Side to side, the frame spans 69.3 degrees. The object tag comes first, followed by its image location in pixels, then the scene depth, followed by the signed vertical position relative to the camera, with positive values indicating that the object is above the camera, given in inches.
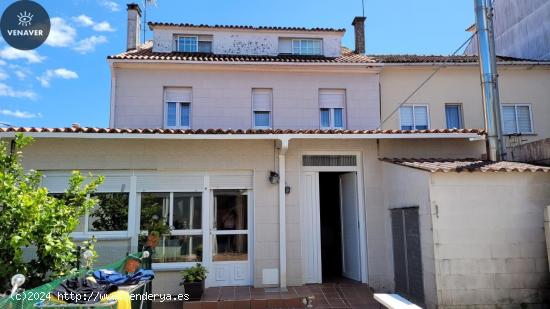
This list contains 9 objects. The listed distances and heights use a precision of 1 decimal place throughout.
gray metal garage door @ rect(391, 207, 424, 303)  302.4 -32.2
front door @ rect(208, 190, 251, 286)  357.4 -20.1
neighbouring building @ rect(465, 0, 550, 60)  615.2 +302.3
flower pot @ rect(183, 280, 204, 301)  311.4 -56.9
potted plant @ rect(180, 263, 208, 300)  311.7 -50.8
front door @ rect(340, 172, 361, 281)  380.2 -13.0
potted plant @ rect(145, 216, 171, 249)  344.8 -11.3
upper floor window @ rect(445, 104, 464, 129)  561.3 +136.2
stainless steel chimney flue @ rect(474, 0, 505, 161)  355.9 +125.3
